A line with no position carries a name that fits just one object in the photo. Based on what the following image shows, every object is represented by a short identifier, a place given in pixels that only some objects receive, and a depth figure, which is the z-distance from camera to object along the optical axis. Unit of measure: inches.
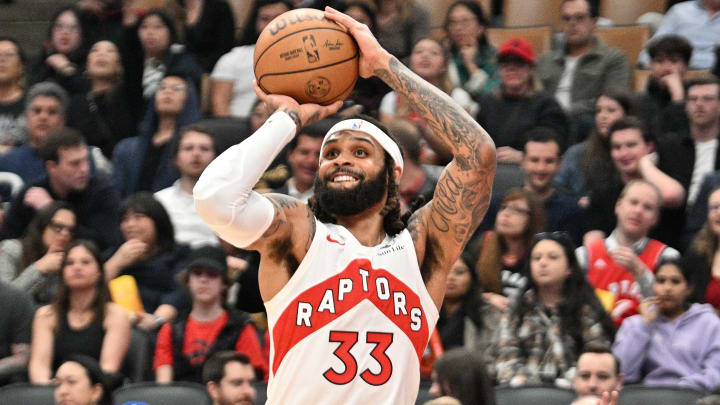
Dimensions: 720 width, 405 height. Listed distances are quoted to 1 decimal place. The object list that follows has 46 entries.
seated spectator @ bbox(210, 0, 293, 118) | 786.1
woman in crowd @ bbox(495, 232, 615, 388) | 545.9
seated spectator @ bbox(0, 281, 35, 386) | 588.6
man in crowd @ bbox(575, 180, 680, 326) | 577.5
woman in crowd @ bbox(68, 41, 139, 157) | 779.0
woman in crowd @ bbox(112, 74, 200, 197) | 717.6
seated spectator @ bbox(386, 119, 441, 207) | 627.6
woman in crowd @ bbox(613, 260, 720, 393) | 543.6
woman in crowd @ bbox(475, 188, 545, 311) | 599.9
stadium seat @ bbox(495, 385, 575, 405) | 520.9
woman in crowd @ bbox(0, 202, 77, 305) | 620.4
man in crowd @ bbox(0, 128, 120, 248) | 664.6
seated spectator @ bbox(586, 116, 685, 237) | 630.6
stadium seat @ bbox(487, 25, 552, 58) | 825.5
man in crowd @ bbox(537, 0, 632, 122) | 755.7
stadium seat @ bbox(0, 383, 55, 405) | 540.9
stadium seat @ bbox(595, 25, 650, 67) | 827.3
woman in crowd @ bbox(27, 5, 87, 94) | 813.0
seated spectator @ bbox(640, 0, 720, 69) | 787.9
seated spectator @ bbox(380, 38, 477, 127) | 715.2
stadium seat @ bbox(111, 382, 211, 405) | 534.3
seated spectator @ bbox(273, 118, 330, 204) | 629.4
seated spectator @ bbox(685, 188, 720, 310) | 574.9
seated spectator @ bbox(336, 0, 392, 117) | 723.6
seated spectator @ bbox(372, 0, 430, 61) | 801.6
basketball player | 344.5
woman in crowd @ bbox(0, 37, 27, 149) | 746.8
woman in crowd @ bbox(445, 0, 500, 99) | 765.9
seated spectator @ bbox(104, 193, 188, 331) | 622.8
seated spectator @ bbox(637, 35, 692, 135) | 711.0
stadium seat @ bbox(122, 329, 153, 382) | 580.5
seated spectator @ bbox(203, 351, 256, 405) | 527.8
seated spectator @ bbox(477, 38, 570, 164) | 708.1
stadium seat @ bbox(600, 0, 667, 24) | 879.7
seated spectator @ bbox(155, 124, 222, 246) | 656.2
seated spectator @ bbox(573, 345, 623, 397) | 515.3
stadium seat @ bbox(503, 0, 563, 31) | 882.1
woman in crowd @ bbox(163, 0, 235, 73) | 835.0
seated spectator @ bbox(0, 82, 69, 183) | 713.4
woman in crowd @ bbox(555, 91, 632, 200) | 653.8
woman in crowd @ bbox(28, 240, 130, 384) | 573.1
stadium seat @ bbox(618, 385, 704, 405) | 514.7
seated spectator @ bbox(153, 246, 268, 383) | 568.0
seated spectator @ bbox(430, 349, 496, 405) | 509.0
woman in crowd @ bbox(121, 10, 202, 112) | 782.0
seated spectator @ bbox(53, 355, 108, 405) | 530.2
